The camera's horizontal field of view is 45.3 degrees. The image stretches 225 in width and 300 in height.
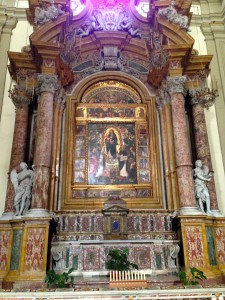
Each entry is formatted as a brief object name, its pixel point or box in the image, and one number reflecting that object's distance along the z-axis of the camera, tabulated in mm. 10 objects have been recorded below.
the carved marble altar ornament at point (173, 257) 6125
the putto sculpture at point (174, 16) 7431
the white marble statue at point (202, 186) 6486
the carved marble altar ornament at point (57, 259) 6029
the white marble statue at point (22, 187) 6252
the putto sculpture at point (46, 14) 7314
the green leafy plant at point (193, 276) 4994
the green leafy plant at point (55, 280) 4852
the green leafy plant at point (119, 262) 5405
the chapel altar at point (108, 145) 6054
